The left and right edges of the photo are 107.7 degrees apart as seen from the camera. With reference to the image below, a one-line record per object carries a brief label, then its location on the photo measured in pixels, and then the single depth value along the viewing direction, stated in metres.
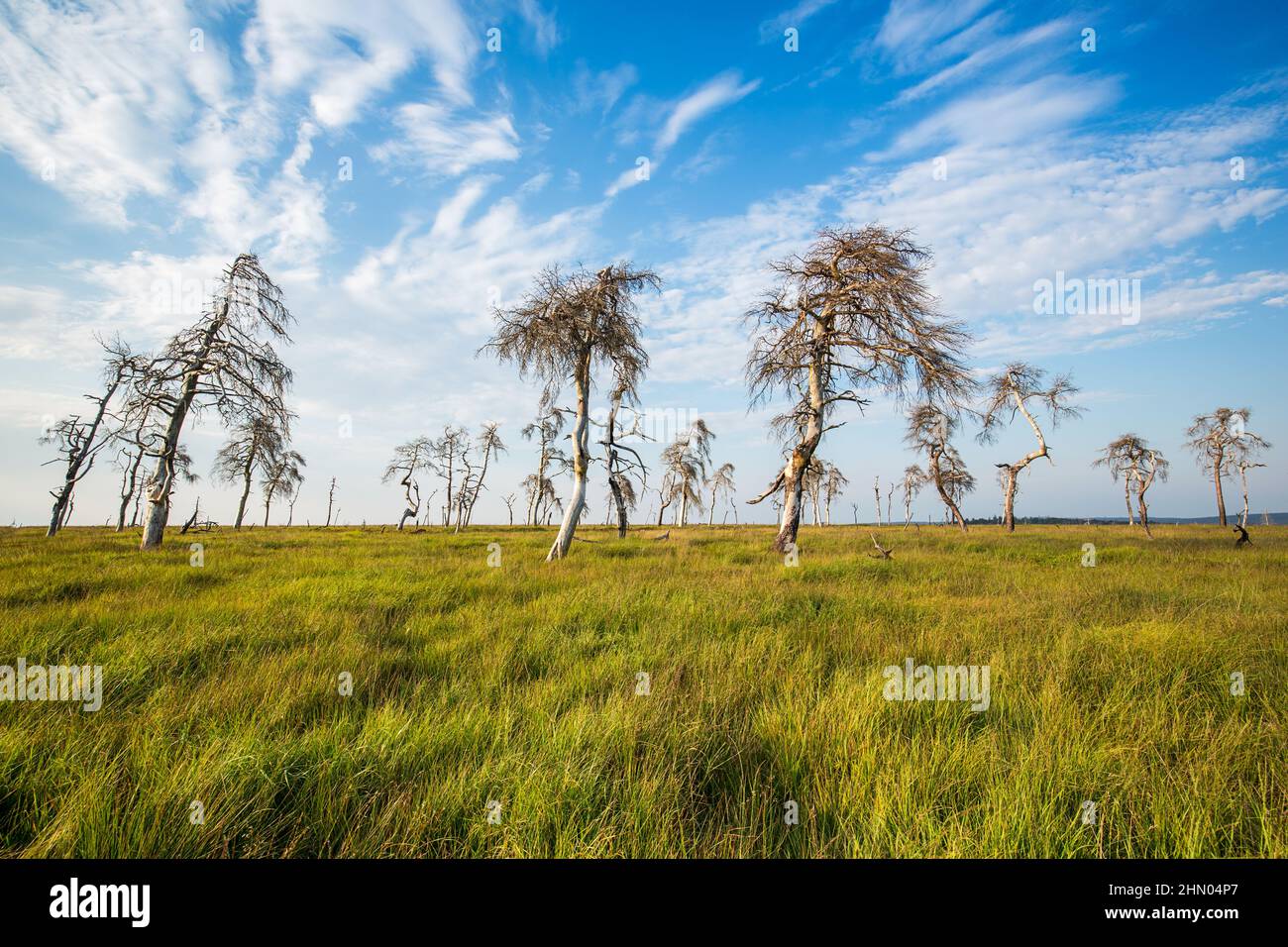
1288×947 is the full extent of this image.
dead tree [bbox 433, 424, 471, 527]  41.28
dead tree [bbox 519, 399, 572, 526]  16.60
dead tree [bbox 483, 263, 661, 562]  13.27
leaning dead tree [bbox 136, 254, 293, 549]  14.88
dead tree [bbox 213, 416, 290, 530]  35.01
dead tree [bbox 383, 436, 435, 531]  39.88
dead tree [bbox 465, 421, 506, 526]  41.88
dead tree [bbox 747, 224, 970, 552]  12.72
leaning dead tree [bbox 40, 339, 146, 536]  17.75
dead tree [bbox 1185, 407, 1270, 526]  35.72
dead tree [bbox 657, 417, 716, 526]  36.47
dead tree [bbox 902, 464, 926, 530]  54.08
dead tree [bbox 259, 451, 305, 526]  44.69
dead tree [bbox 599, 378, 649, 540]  15.90
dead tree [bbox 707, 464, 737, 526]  53.59
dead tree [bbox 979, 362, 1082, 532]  25.20
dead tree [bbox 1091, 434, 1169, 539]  29.49
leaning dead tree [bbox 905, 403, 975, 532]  29.37
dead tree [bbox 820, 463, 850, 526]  55.50
